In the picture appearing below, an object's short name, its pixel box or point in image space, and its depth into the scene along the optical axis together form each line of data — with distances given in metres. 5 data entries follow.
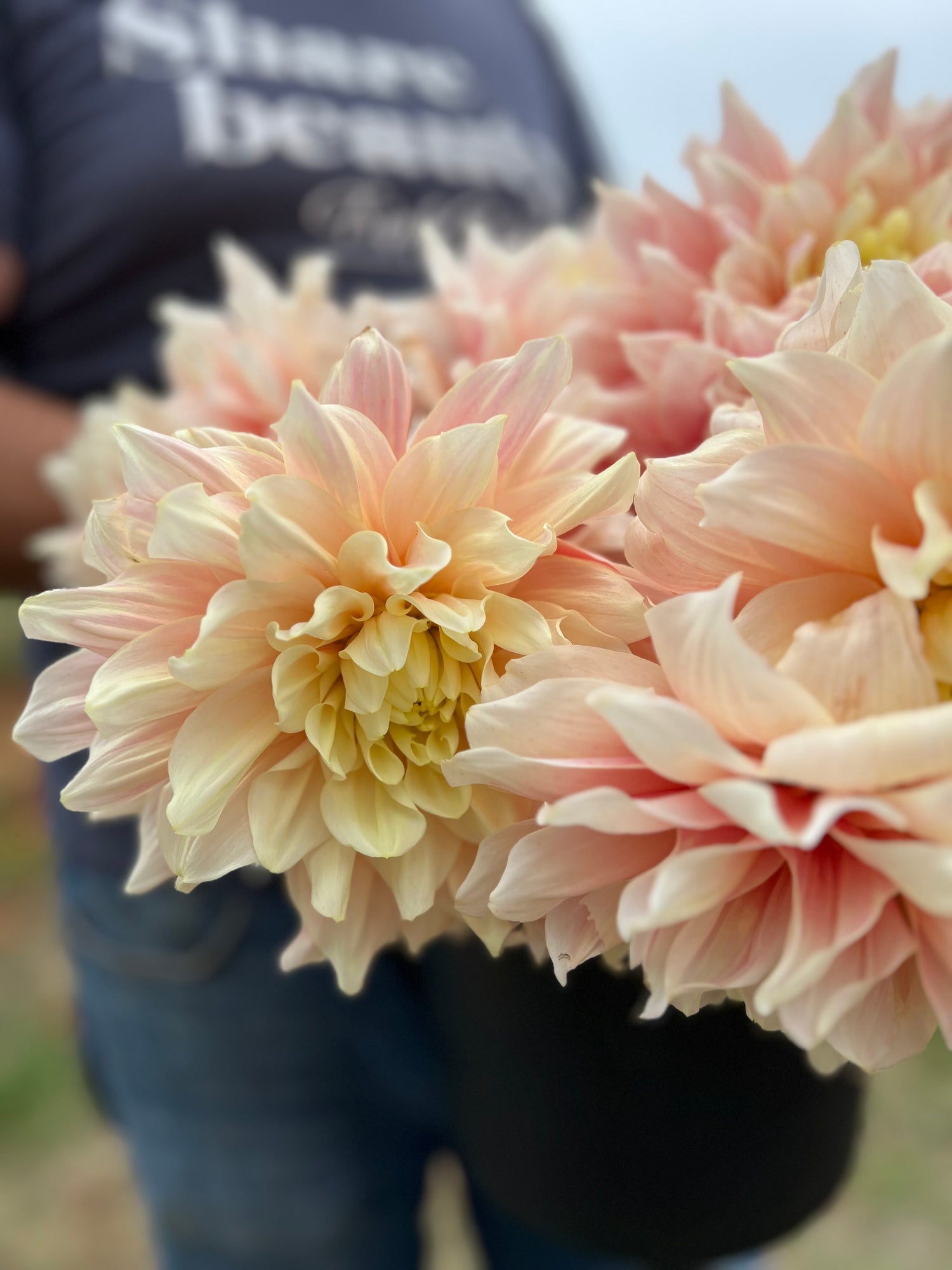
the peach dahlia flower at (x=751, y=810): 0.15
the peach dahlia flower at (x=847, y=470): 0.16
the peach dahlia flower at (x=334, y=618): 0.19
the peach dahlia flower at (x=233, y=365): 0.30
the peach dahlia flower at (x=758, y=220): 0.26
